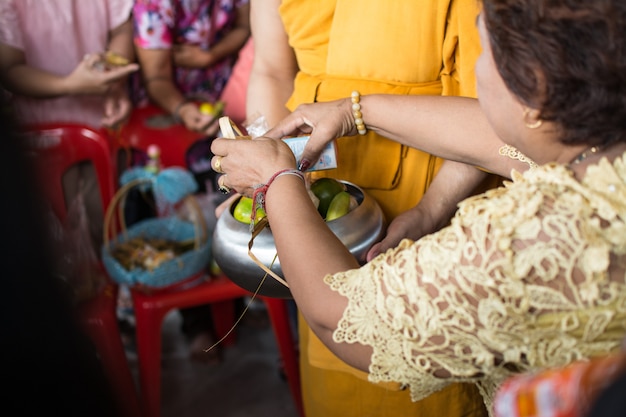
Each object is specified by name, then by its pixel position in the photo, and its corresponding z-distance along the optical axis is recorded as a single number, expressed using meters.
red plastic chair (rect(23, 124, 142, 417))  2.21
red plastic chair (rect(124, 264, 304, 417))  2.31
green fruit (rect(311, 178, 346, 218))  1.33
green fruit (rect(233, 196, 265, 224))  1.33
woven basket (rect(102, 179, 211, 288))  2.30
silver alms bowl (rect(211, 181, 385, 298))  1.24
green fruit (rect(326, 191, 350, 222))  1.31
